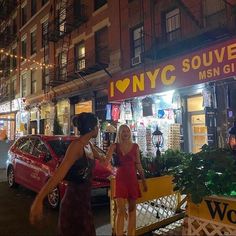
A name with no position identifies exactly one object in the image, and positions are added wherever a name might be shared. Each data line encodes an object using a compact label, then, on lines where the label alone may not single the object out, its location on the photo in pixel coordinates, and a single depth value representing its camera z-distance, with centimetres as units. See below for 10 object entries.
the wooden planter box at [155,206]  566
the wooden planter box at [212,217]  410
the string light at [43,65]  2100
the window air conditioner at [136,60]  1334
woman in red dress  491
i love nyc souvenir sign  819
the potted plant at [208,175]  423
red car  739
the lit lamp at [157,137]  814
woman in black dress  298
